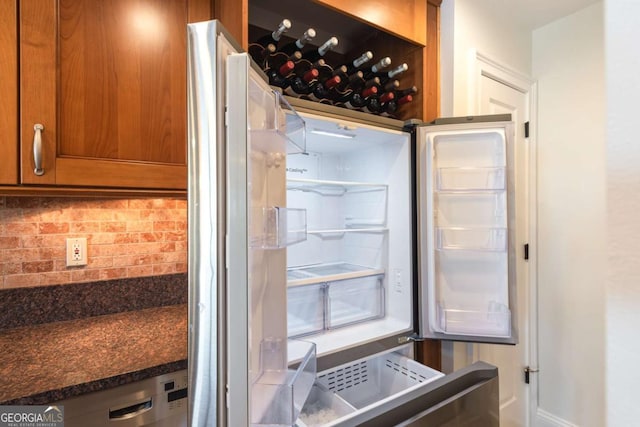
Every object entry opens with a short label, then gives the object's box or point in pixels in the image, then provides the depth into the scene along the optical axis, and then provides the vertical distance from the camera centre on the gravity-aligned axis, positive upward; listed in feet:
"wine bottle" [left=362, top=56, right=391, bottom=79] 4.09 +2.09
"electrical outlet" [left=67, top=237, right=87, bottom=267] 3.97 -0.47
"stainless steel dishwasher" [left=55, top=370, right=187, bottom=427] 2.67 -1.77
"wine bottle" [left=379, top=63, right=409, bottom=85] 4.36 +2.08
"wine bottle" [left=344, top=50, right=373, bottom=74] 3.94 +2.04
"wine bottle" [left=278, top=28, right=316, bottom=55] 3.39 +2.07
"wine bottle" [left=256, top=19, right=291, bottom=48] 3.18 +2.05
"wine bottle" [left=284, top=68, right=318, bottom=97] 3.76 +1.68
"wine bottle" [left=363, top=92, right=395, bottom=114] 4.58 +1.71
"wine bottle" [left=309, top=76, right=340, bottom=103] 4.01 +1.68
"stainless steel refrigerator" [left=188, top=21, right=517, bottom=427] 1.69 -0.45
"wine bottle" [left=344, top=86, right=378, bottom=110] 4.34 +1.68
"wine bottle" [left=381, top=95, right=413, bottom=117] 4.74 +1.72
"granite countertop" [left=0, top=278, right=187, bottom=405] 2.57 -1.40
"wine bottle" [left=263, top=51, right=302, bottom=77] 3.59 +1.95
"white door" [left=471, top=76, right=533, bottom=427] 5.59 -1.58
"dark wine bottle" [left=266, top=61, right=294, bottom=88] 3.58 +1.66
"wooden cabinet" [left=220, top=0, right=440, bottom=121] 4.14 +2.81
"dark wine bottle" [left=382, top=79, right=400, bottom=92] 4.57 +1.92
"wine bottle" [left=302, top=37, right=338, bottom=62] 4.03 +2.23
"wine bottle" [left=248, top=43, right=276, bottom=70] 3.60 +2.00
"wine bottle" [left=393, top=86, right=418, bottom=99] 4.60 +1.86
